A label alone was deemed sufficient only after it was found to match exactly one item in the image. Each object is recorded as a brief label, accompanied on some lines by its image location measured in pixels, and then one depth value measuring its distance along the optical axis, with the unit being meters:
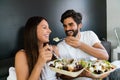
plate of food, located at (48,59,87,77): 1.46
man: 1.87
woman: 1.51
